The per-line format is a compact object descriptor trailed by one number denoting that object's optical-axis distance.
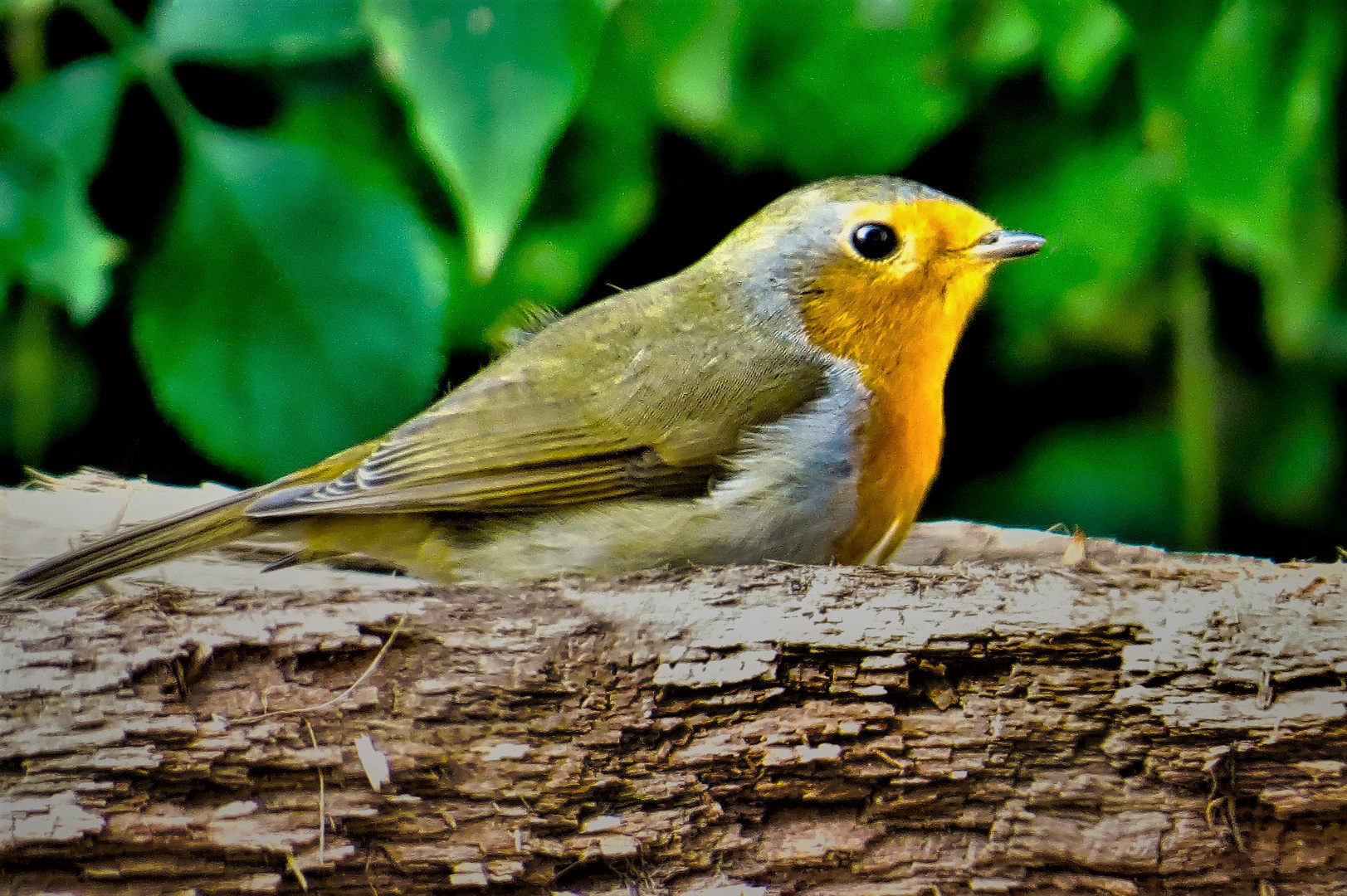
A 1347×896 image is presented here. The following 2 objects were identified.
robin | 3.54
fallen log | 2.96
